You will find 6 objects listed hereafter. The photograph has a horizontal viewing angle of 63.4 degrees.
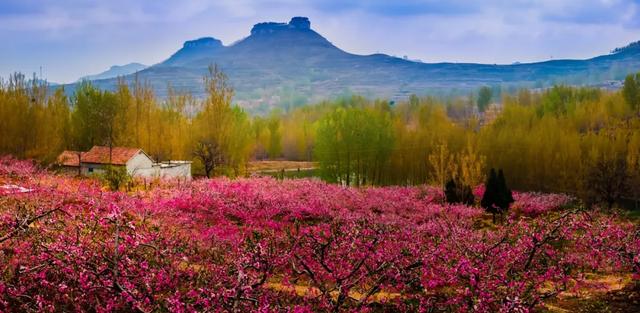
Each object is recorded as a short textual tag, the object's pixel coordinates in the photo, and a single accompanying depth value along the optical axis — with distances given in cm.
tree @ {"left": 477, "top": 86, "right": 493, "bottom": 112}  12681
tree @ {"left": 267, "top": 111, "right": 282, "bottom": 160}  7781
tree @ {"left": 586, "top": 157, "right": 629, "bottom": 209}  3222
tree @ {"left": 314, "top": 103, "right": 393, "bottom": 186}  3869
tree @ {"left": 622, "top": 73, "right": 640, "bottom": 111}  6050
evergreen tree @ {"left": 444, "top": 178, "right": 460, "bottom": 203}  2727
